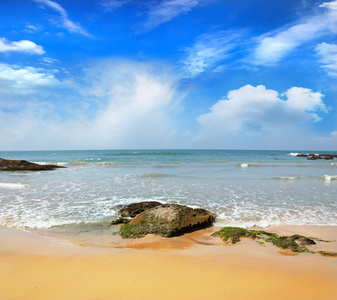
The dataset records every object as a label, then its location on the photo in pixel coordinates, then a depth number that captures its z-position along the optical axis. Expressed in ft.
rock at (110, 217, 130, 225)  21.17
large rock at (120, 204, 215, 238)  17.69
